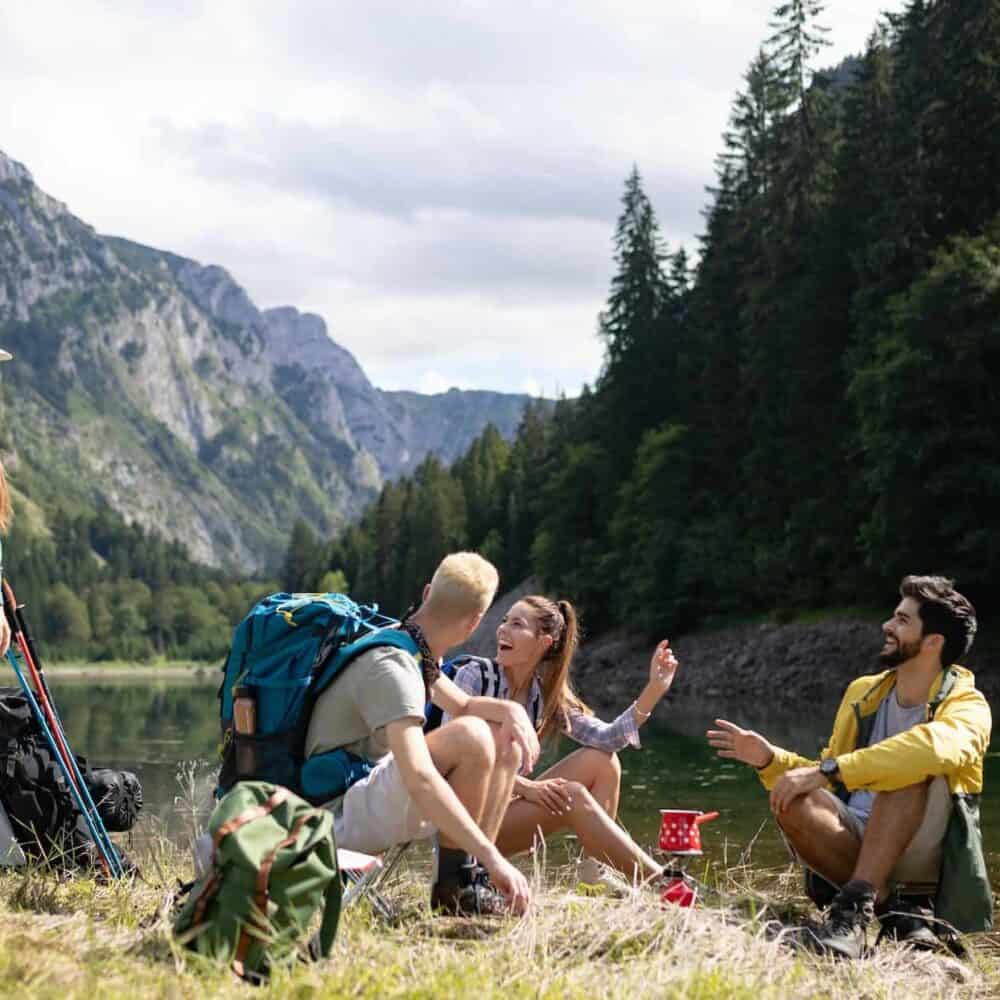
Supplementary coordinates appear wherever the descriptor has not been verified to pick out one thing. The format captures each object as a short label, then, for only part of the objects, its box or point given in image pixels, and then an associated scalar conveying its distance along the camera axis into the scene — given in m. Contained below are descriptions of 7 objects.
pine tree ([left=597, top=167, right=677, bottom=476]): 56.50
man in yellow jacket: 5.66
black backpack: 6.32
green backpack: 4.14
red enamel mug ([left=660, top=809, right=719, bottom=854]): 5.67
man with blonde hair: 4.66
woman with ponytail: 6.28
